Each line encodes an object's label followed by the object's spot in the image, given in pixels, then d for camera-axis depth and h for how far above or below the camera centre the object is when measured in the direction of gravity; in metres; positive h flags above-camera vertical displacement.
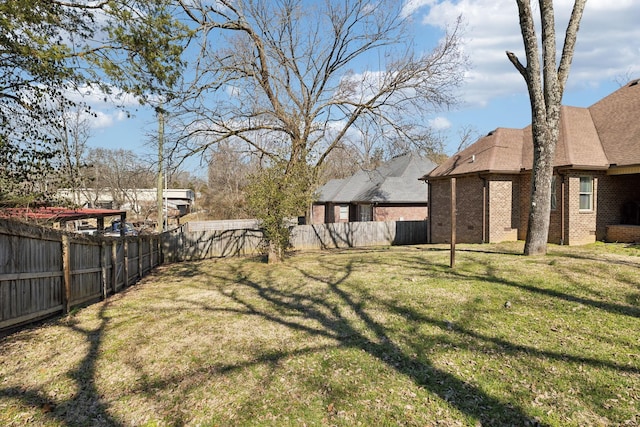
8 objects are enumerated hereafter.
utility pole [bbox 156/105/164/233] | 15.58 +2.89
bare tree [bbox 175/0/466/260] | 15.23 +5.62
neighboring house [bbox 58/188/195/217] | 40.62 +1.35
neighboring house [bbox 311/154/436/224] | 25.45 +1.01
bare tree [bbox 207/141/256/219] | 46.59 +2.26
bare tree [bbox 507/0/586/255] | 11.02 +3.62
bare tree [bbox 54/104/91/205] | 8.02 +1.01
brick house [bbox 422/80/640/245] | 14.08 +1.19
